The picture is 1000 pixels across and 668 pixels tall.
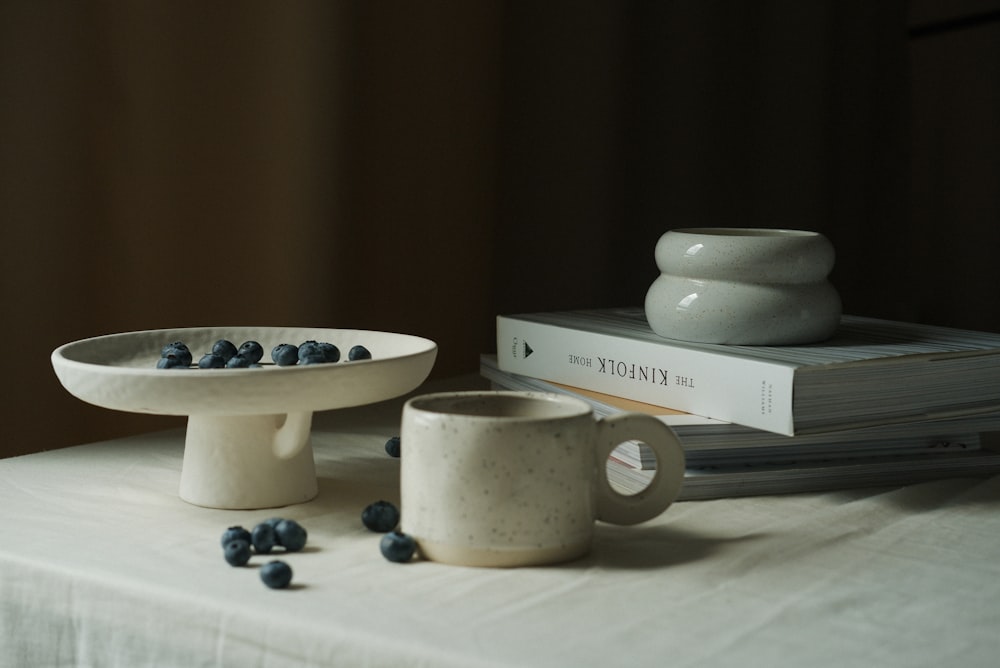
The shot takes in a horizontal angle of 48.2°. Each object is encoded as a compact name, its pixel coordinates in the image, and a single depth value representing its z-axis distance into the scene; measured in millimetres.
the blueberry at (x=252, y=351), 824
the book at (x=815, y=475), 799
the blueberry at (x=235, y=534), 632
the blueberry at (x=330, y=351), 784
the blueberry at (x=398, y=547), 622
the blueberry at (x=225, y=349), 826
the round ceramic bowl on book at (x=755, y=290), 846
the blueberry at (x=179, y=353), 777
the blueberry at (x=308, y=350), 770
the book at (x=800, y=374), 764
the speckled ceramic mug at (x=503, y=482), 599
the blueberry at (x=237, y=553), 618
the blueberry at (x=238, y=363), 754
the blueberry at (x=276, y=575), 583
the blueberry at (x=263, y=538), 636
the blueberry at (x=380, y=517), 688
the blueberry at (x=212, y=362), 754
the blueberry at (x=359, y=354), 790
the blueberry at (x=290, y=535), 645
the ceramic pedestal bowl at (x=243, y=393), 669
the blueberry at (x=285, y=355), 800
